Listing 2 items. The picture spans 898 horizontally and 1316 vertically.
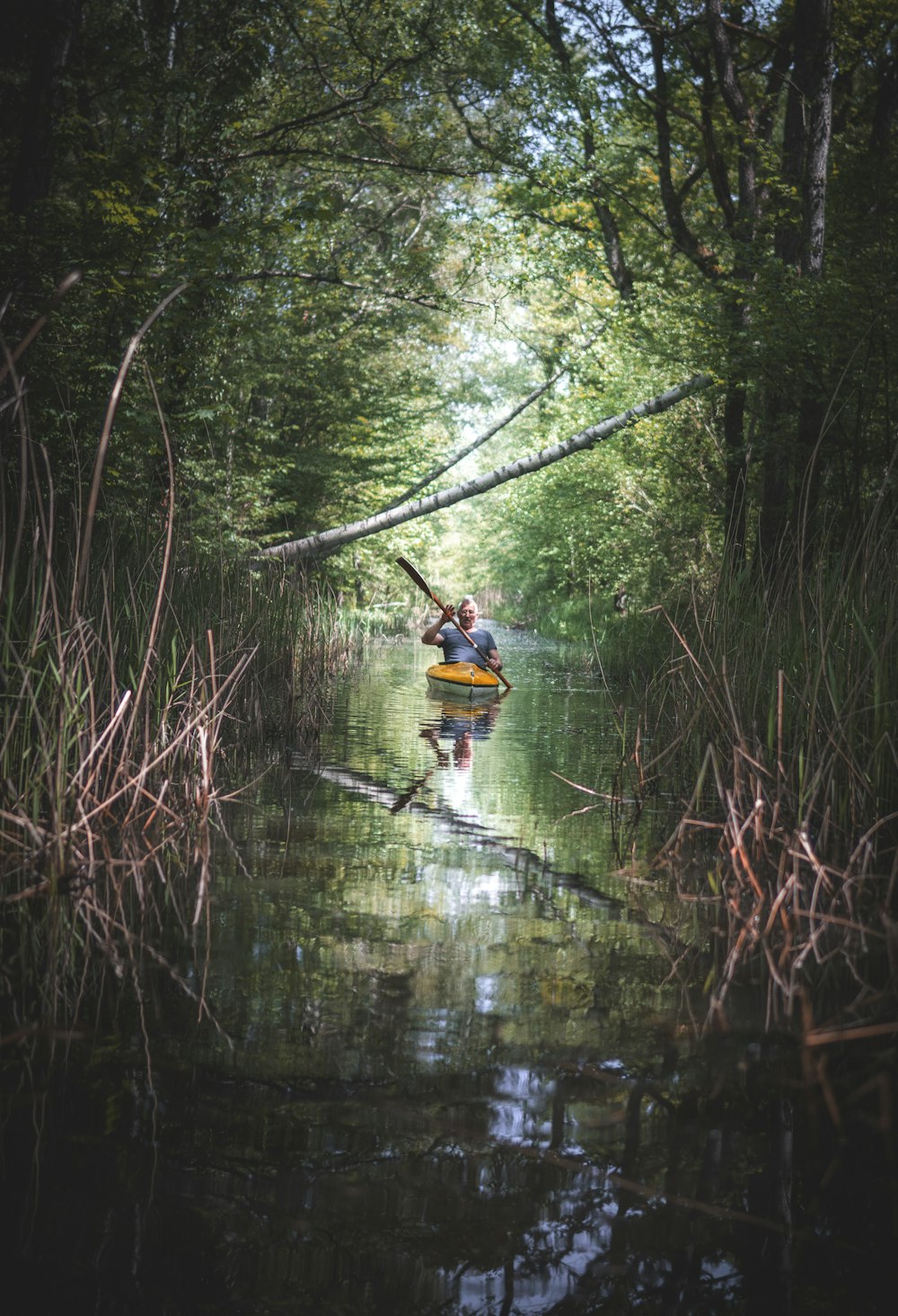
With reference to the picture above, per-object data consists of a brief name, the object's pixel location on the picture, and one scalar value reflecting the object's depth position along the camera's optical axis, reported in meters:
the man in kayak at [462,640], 11.45
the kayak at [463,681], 10.37
